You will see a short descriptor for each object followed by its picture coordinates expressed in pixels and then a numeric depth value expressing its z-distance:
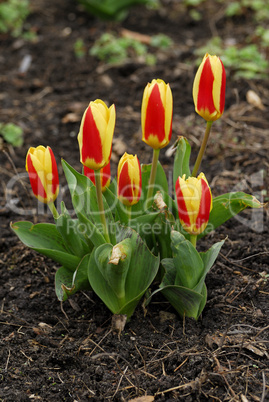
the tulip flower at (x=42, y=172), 1.35
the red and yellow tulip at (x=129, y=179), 1.35
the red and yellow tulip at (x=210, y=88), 1.34
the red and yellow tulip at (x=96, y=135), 1.30
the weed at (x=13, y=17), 2.68
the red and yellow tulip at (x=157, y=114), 1.33
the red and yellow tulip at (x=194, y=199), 1.32
